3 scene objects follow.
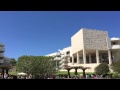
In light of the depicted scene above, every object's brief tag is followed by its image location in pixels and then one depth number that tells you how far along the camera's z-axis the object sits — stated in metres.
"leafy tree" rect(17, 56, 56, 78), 18.21
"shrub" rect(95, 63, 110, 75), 21.28
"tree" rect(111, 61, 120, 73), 18.19
